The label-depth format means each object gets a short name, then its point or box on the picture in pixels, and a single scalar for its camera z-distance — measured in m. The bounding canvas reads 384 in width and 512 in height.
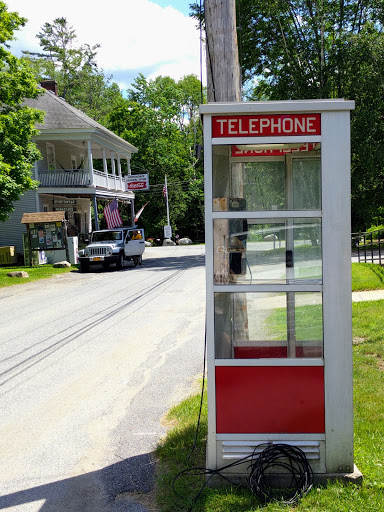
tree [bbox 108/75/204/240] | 52.31
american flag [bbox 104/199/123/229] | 28.44
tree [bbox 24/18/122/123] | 60.34
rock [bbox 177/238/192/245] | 49.06
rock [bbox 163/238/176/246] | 47.62
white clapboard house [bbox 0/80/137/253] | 29.75
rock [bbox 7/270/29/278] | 20.70
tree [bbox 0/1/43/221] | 19.59
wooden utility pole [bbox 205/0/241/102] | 5.03
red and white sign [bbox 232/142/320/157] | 4.05
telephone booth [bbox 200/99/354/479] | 3.71
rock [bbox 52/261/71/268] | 24.09
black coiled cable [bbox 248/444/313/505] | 3.63
